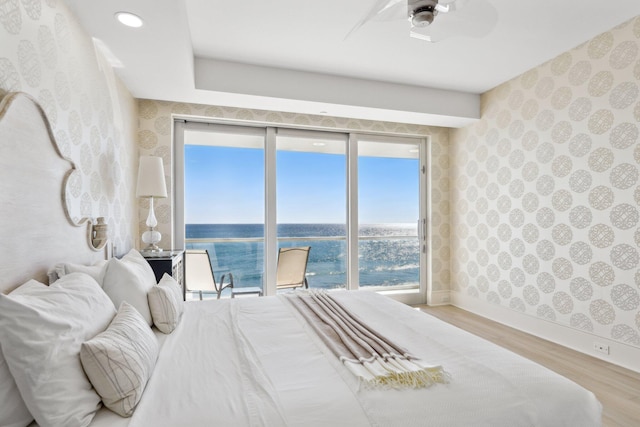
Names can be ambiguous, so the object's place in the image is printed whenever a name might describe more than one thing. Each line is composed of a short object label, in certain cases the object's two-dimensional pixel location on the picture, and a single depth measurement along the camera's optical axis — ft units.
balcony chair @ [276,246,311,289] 13.29
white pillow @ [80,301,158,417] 3.41
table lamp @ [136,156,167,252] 9.76
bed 3.16
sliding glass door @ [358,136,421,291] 14.75
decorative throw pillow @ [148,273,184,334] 5.71
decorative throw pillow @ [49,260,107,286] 5.22
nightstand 9.04
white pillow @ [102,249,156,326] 5.48
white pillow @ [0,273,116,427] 3.02
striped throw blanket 3.97
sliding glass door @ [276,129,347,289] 13.65
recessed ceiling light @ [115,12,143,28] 6.53
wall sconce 7.13
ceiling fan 5.61
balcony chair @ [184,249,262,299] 12.00
